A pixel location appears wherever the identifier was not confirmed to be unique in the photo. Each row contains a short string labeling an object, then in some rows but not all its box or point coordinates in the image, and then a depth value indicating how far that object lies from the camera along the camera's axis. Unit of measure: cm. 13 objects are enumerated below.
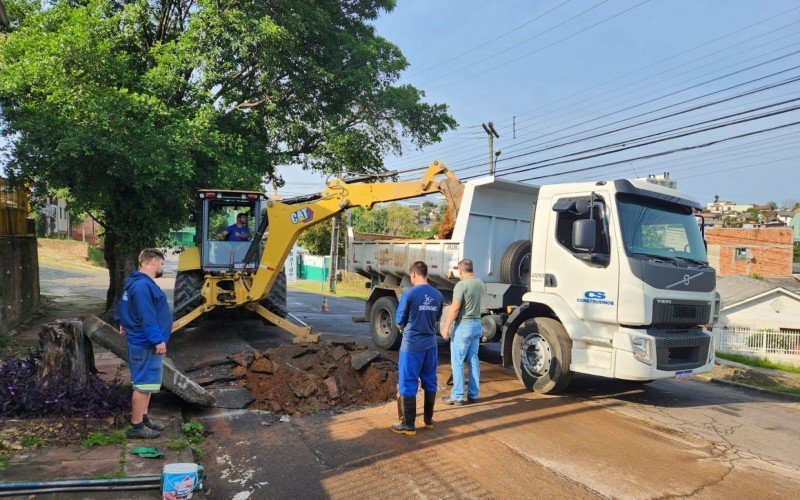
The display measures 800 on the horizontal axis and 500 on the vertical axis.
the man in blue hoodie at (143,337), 511
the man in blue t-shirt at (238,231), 1137
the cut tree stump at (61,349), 557
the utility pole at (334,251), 3141
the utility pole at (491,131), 2738
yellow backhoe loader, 1000
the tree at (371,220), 5353
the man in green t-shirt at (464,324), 698
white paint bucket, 382
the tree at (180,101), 1112
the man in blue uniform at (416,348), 580
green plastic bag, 460
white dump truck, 668
